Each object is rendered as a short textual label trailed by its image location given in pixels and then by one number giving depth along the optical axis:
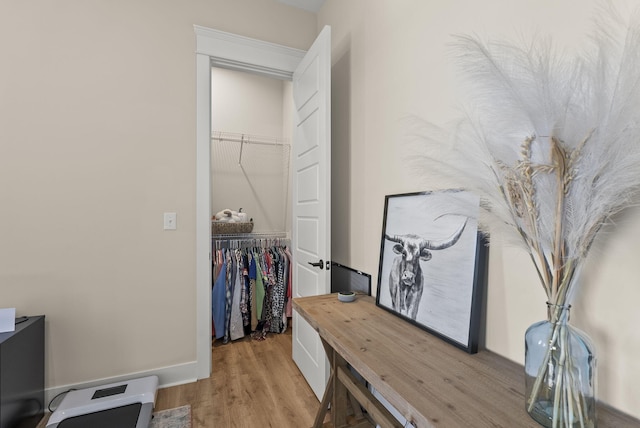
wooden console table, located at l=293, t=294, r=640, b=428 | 0.68
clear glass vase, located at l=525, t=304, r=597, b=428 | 0.60
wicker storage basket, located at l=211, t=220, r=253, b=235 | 2.92
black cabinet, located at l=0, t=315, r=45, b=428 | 1.41
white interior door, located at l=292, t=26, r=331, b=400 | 1.77
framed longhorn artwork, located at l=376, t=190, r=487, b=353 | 0.99
